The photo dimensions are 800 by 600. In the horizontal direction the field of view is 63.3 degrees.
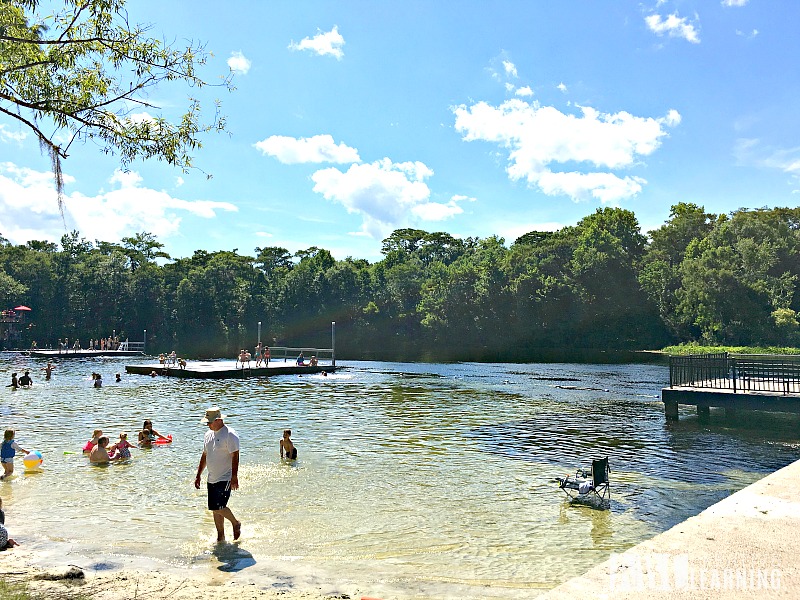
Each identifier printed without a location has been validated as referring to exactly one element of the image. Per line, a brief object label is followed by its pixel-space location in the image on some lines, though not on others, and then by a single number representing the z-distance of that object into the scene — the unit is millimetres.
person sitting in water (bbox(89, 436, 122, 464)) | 16609
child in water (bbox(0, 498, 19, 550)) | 9289
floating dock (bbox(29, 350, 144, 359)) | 78288
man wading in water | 9453
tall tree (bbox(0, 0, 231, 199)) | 9578
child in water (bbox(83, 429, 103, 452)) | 17559
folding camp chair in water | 12898
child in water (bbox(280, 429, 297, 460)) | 17547
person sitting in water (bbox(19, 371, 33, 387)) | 40234
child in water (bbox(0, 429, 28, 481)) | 14939
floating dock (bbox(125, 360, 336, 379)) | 46094
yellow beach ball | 15688
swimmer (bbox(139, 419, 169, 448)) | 19188
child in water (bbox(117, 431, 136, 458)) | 17188
